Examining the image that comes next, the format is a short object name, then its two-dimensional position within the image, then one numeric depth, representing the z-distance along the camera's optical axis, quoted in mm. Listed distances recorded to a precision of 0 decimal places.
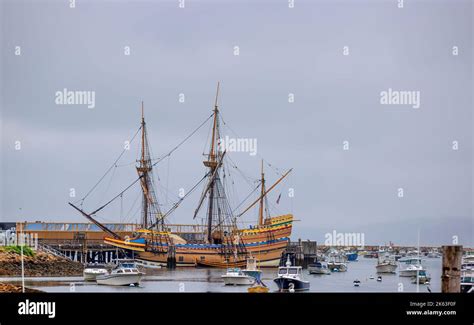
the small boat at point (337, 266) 125500
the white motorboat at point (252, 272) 77375
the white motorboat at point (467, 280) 51219
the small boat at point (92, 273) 75819
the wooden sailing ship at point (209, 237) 110188
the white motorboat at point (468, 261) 86844
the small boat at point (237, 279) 73625
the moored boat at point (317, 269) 112875
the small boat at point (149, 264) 115000
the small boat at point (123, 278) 68250
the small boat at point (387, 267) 117750
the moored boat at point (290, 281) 63209
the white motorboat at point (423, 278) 84375
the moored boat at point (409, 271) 101000
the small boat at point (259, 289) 51438
